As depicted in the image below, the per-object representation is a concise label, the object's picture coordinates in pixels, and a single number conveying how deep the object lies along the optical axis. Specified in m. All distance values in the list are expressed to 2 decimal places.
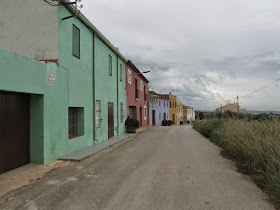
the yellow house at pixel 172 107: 49.54
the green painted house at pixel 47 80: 5.46
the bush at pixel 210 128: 13.84
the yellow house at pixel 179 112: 55.77
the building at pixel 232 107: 52.80
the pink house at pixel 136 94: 17.55
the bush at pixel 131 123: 16.00
